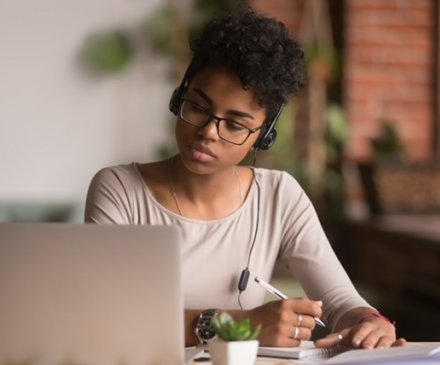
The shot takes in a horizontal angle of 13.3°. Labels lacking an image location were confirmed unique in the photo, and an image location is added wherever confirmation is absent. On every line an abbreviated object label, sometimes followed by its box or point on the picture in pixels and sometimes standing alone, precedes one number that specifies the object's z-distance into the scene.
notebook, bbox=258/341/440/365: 2.49
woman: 2.78
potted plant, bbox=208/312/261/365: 2.43
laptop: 2.38
